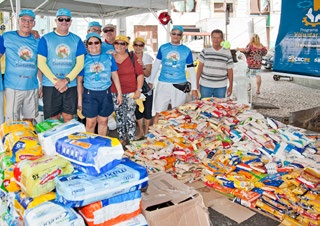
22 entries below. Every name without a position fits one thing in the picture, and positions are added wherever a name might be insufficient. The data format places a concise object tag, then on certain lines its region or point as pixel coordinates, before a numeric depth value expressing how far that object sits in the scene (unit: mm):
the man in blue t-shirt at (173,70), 5059
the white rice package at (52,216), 1873
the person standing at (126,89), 4836
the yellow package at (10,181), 2328
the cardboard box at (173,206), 2258
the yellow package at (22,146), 2416
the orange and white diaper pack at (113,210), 2029
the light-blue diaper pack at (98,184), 1964
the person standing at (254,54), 9305
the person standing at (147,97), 5316
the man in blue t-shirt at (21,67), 4176
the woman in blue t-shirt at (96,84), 4328
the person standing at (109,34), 5070
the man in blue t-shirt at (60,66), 4094
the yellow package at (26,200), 2047
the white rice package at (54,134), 2364
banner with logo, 4953
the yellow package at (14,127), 2891
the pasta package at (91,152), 2100
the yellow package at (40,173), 2057
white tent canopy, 7879
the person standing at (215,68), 5488
